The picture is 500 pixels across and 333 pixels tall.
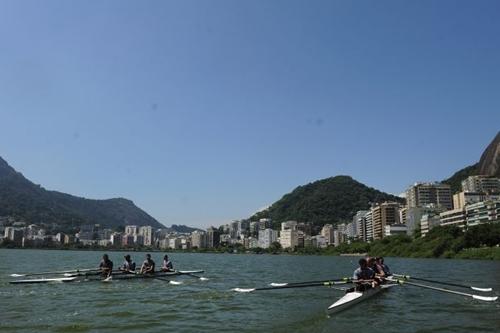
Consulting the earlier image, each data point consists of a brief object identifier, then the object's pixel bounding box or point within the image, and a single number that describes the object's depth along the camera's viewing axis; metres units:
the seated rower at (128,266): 29.80
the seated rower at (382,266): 24.44
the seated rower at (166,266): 32.41
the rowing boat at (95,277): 25.73
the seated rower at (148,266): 30.11
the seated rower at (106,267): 28.52
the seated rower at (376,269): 21.94
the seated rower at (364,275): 20.45
